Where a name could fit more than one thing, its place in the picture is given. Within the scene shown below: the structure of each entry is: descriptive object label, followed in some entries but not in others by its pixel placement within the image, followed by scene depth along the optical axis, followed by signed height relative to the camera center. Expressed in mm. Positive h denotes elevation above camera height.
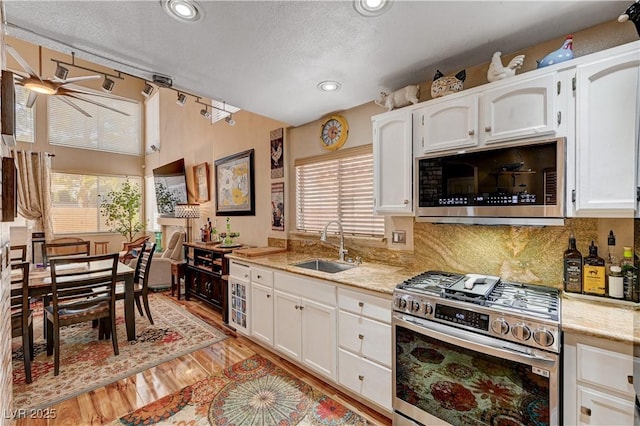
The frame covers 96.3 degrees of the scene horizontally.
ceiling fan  2770 +1345
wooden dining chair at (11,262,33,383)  2328 -844
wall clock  2943 +829
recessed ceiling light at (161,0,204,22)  1438 +1045
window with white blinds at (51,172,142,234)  6520 +252
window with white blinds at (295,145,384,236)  2816 +196
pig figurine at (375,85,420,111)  2211 +898
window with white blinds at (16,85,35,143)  6031 +1972
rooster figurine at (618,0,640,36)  1340 +918
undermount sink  2816 -558
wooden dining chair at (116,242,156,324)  3420 -824
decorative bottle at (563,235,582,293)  1654 -350
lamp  5125 +1
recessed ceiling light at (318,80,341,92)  2320 +1035
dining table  2787 -704
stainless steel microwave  1562 +171
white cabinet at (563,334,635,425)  1192 -753
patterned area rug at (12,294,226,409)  2279 -1407
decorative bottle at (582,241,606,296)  1573 -365
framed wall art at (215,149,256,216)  4152 +405
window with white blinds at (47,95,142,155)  6578 +2095
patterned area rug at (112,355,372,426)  1959 -1429
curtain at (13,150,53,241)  5789 +487
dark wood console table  3619 -901
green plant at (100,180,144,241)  6977 +37
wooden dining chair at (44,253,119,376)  2455 -847
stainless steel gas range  1353 -759
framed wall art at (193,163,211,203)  5230 +563
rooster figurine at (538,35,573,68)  1569 +851
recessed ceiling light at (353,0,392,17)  1441 +1043
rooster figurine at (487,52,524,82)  1748 +875
